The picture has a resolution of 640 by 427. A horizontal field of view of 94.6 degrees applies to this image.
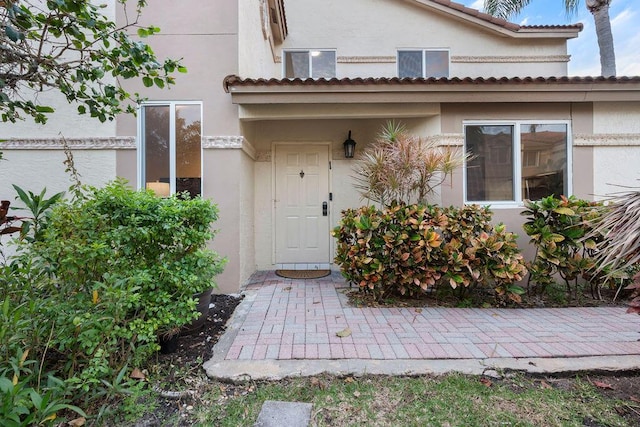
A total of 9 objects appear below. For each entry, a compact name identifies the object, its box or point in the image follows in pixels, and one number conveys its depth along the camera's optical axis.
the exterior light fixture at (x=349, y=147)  5.70
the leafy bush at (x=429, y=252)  3.71
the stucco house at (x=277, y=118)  4.32
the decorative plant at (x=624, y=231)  1.90
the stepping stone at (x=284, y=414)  1.85
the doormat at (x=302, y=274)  5.29
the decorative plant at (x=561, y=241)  3.84
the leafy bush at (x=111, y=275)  2.05
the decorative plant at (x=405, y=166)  3.98
